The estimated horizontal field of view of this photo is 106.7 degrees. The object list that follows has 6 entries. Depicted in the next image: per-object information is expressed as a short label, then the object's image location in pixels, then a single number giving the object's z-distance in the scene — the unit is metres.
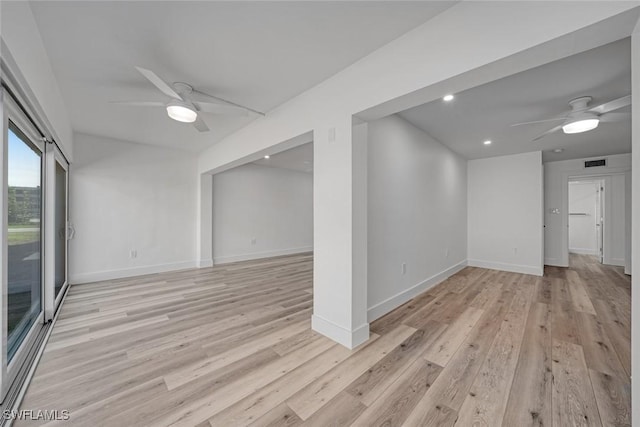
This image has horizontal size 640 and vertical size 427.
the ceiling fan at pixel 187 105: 2.23
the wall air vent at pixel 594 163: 5.04
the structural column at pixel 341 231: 2.13
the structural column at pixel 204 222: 5.24
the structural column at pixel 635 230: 1.05
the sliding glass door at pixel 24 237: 1.48
